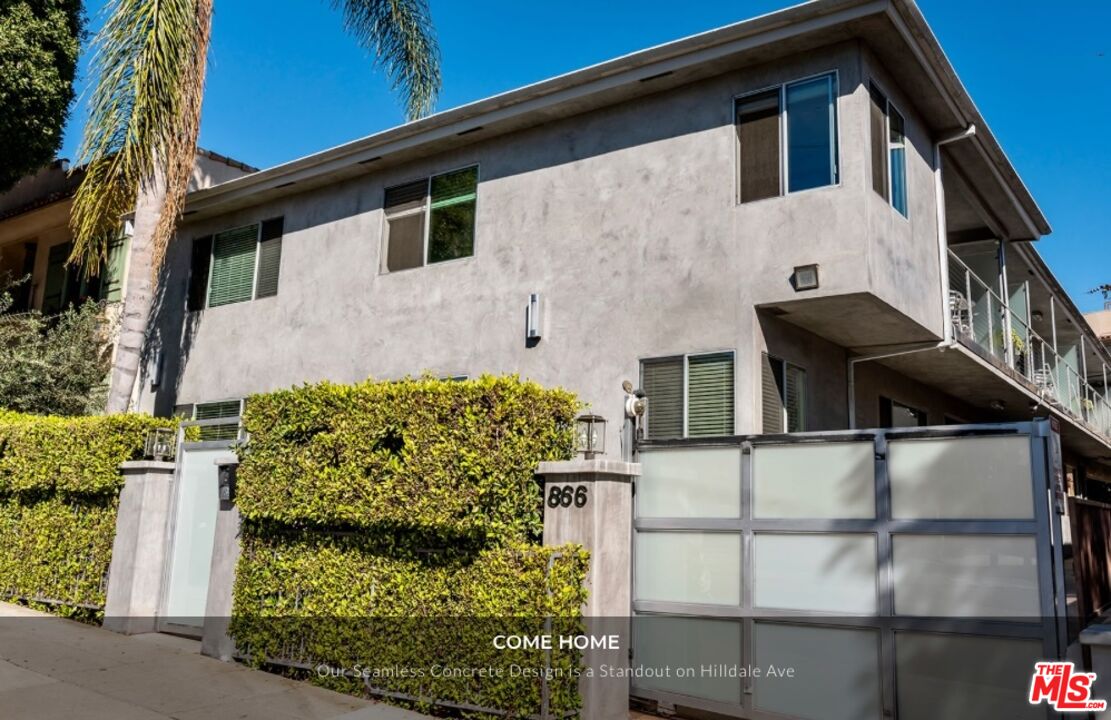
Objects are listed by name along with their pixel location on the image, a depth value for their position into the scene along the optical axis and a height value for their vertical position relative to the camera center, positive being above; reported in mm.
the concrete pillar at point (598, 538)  6492 -220
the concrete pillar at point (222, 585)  8367 -895
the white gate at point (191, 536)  9289 -451
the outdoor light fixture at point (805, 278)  8312 +2380
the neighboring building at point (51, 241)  16328 +5469
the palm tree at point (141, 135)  11430 +4981
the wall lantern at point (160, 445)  9820 +584
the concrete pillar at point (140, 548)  9414 -617
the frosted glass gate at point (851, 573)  5770 -403
